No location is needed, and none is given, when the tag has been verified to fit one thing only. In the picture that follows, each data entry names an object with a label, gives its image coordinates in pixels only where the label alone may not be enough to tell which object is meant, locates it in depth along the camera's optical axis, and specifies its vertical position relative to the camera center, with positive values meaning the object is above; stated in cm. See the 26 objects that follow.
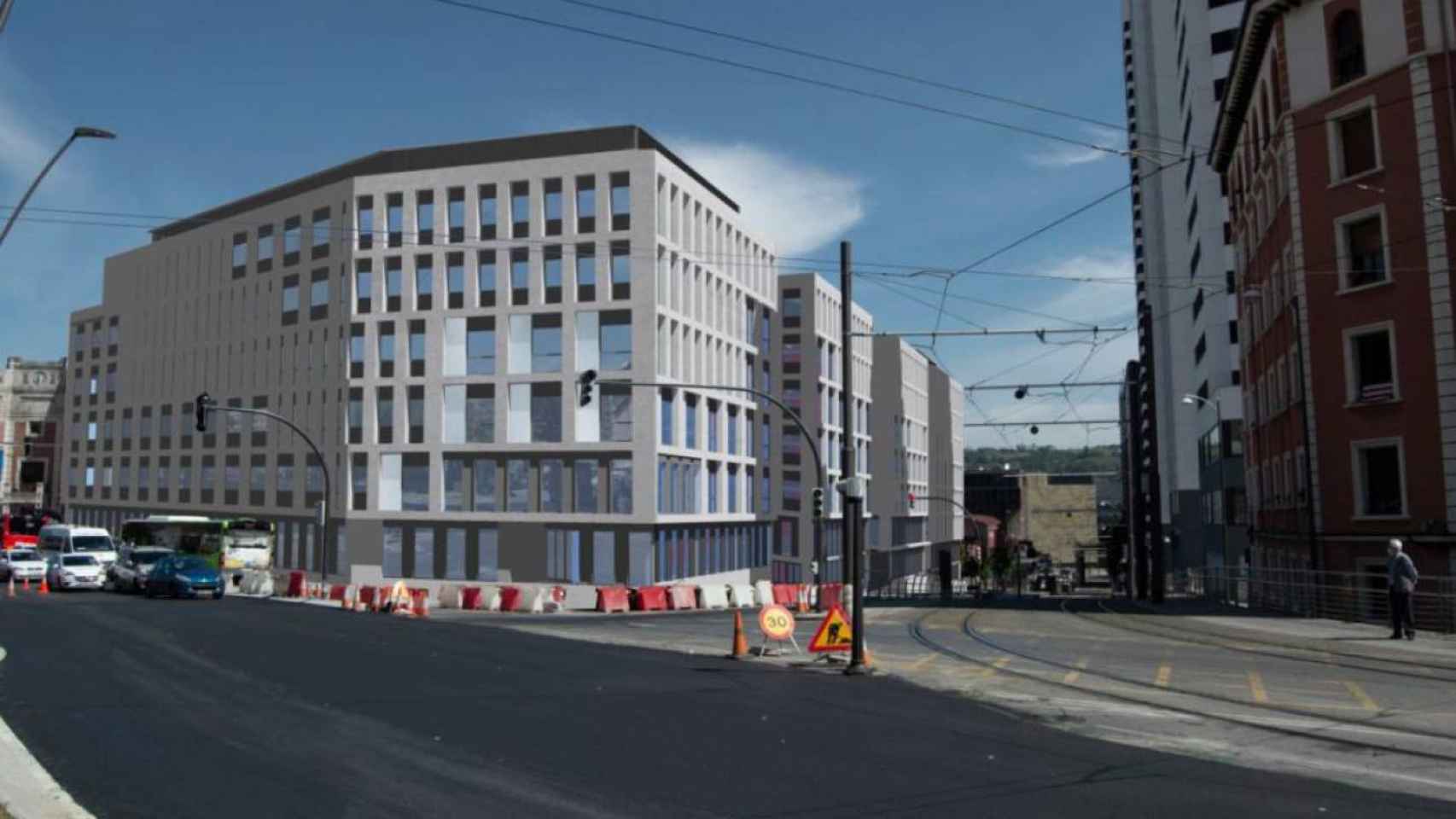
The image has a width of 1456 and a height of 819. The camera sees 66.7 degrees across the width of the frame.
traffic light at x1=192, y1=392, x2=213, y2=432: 3731 +423
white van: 4434 -30
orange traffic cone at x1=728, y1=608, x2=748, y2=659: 2073 -211
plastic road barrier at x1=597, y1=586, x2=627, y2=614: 3872 -243
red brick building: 2944 +729
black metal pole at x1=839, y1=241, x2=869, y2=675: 1811 +50
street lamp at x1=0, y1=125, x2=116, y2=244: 1541 +559
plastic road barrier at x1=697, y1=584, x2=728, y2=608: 4119 -249
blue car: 3812 -151
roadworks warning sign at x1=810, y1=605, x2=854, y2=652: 1964 -190
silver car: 4072 -119
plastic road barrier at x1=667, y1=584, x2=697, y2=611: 3988 -246
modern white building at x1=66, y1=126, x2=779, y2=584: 5300 +881
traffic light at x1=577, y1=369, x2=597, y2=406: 2730 +364
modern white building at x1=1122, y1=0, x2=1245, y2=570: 7044 +2097
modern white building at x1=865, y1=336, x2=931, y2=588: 9912 +631
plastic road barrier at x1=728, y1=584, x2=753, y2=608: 4266 -257
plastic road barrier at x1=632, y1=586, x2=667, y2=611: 3944 -247
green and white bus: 5078 -18
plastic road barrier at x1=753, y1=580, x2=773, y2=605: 4119 -237
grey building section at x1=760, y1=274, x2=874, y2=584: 8038 +915
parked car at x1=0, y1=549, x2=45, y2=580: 4625 -116
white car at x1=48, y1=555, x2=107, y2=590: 4188 -137
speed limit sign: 2073 -178
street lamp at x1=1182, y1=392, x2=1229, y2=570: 6514 +128
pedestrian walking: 2206 -127
